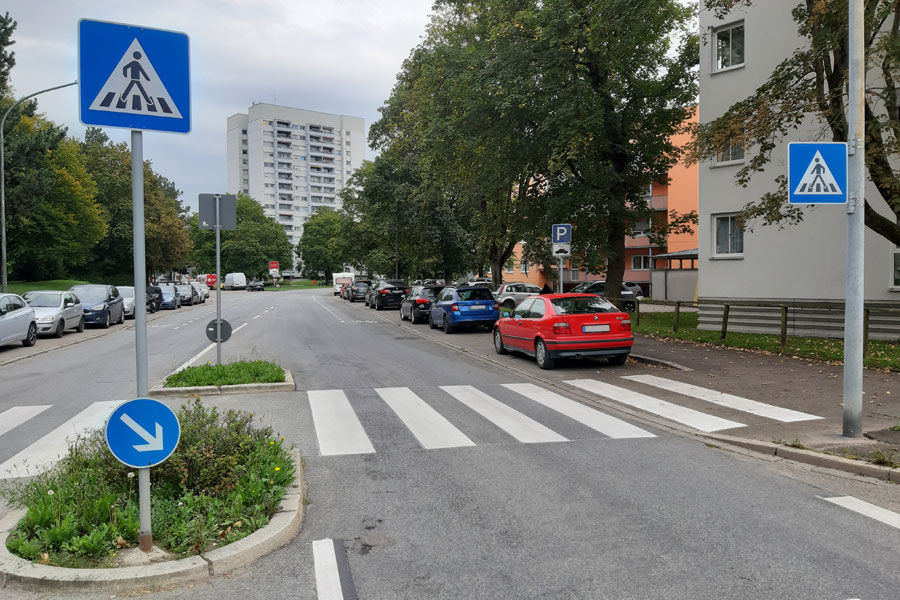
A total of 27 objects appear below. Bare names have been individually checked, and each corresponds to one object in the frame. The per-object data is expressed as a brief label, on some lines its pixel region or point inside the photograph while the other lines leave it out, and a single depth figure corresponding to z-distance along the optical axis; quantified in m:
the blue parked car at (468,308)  21.44
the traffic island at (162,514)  3.65
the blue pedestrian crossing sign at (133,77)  3.71
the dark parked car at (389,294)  38.16
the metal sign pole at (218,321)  11.28
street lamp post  23.93
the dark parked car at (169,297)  40.05
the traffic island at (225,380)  9.65
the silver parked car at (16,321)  16.75
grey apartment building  16.38
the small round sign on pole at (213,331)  11.33
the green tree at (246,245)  97.06
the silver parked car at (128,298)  30.44
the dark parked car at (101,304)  24.77
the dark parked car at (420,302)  26.45
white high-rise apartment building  132.38
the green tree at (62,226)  45.16
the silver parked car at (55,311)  20.41
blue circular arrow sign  3.73
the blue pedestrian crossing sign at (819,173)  6.70
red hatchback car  12.40
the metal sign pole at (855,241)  6.69
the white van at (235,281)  86.50
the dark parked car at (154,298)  36.38
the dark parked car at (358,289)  50.47
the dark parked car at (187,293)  45.42
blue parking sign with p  15.63
